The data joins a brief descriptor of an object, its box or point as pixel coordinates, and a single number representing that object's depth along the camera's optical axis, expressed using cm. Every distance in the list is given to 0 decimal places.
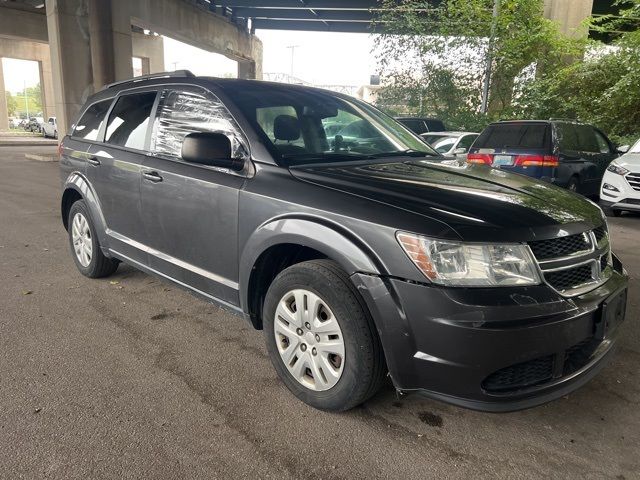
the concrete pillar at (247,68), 3319
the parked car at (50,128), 3678
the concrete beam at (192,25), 1933
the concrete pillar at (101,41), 1736
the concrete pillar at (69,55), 1683
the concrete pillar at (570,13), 1725
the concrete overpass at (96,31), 1706
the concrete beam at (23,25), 2744
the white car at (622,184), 789
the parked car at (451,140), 1075
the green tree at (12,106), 9505
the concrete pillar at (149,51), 3834
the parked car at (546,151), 825
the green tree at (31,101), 11295
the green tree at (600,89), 1310
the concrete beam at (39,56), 4175
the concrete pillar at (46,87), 4344
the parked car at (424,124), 1426
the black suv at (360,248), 216
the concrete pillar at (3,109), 4376
